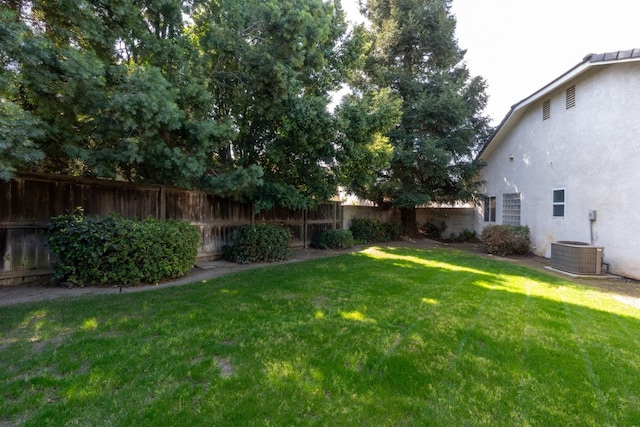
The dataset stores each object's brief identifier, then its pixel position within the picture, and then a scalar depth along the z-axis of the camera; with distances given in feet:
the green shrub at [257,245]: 27.66
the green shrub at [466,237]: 52.07
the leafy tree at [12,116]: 12.79
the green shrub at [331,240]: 38.06
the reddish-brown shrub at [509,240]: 36.29
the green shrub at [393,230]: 48.86
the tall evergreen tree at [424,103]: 44.93
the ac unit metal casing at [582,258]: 25.48
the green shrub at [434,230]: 55.77
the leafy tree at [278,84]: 21.85
